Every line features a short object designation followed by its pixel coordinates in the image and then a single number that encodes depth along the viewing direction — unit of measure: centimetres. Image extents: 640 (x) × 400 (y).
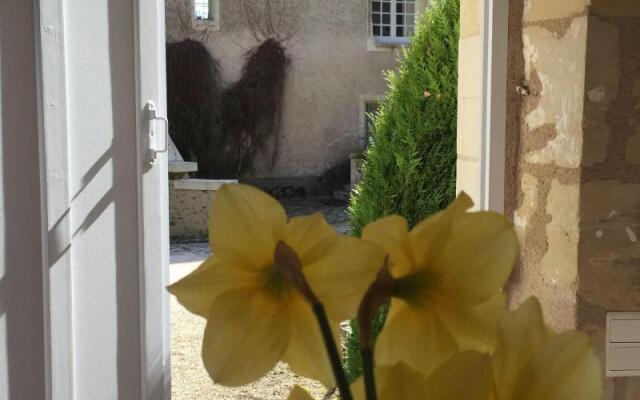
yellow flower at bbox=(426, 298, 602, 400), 37
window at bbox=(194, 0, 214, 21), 1093
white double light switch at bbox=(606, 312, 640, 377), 137
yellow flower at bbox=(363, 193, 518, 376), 39
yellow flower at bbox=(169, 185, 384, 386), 38
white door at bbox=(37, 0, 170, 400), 180
